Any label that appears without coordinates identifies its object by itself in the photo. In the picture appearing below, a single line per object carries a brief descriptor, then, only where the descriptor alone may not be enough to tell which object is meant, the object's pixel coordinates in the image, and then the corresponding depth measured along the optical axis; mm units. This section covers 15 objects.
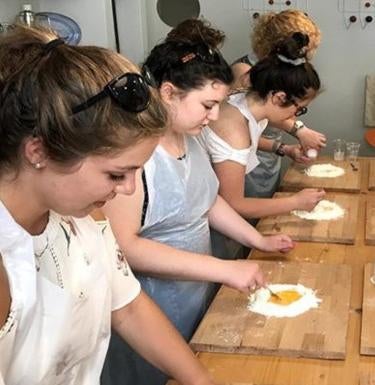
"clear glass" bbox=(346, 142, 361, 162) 2650
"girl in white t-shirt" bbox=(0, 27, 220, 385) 820
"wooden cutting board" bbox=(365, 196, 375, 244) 1812
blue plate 2486
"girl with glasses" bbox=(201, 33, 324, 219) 1916
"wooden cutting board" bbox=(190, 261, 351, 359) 1235
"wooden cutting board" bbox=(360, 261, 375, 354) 1238
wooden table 1161
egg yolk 1408
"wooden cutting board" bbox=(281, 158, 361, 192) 2291
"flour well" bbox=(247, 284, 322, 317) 1368
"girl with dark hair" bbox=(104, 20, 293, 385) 1415
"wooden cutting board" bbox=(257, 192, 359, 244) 1824
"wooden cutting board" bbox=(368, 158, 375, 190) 2313
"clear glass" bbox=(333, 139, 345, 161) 2633
